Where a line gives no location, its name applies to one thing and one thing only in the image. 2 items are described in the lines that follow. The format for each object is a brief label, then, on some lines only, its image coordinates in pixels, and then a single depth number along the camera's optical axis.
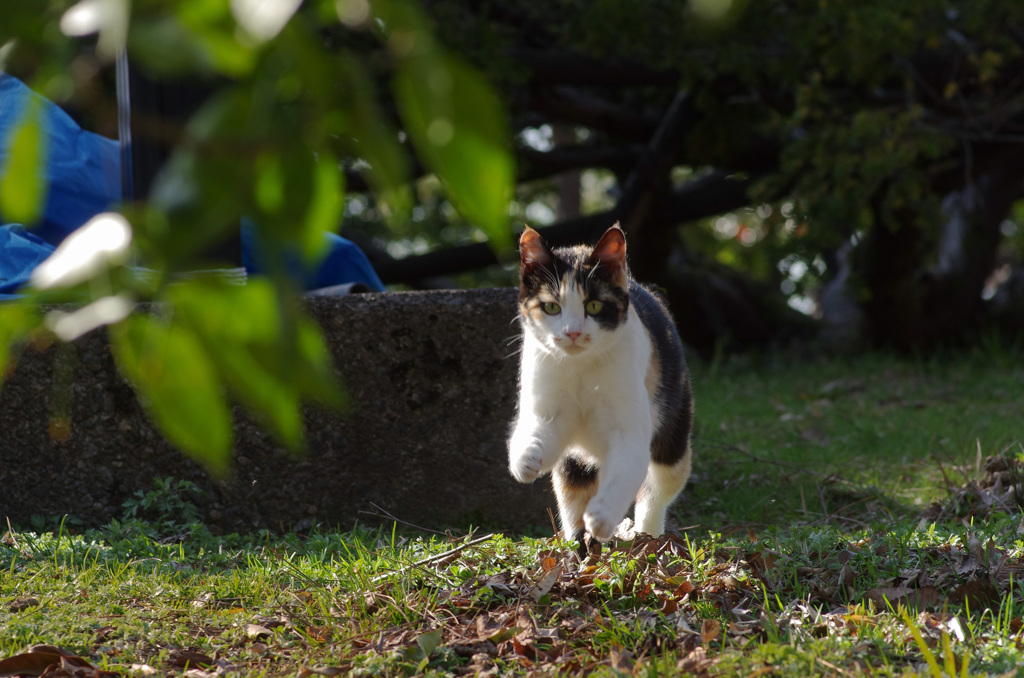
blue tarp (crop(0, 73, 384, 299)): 7.58
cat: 5.42
